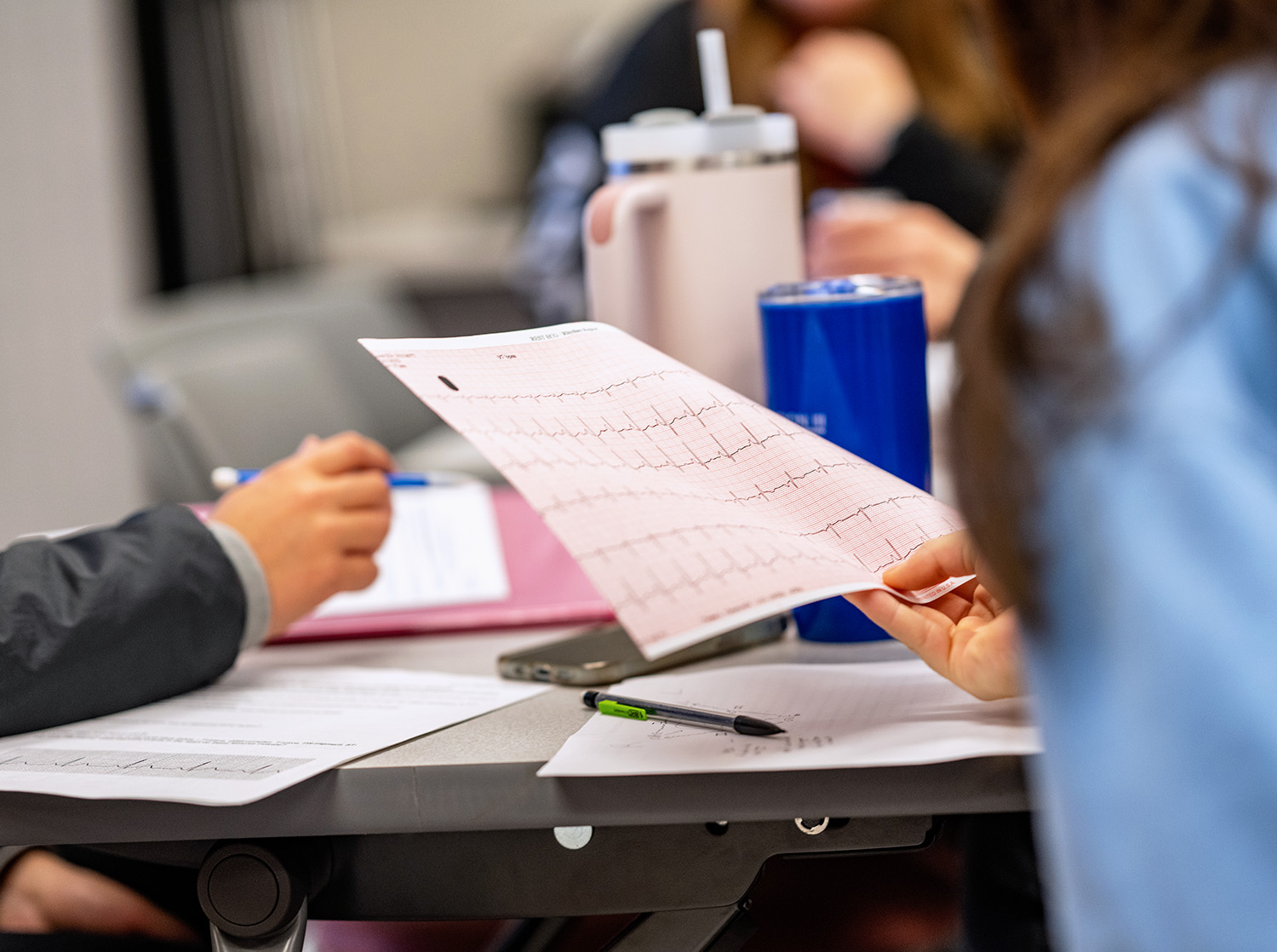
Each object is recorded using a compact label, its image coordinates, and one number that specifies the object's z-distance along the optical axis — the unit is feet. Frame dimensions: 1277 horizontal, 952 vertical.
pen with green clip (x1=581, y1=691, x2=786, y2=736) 5.62
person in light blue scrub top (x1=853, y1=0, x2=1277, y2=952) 4.59
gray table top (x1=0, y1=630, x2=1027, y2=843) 5.52
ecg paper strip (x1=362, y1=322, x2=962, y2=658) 5.40
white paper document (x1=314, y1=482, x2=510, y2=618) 6.62
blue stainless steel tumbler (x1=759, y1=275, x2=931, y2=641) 5.98
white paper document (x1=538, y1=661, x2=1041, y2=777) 5.52
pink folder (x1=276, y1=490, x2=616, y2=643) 6.44
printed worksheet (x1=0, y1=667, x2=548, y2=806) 5.61
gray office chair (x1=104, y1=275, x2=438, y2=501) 9.22
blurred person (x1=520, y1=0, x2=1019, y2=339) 7.48
